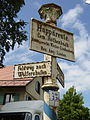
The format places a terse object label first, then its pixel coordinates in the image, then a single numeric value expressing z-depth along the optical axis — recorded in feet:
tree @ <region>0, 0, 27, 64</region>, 42.88
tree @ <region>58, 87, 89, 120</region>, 89.40
